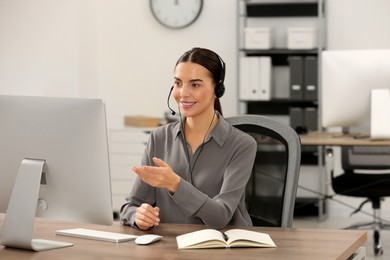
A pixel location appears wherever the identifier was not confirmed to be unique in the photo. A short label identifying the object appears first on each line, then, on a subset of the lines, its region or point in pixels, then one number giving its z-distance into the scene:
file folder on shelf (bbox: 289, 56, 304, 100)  8.59
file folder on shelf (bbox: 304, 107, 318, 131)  8.61
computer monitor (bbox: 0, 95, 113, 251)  2.89
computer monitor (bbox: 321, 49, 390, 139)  6.16
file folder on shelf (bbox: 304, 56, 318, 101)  8.60
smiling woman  3.40
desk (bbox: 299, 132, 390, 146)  6.62
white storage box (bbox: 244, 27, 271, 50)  8.75
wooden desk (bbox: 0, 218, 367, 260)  2.78
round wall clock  9.27
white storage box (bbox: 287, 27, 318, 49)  8.62
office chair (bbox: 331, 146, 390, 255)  6.76
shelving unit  8.64
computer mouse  2.97
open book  2.89
